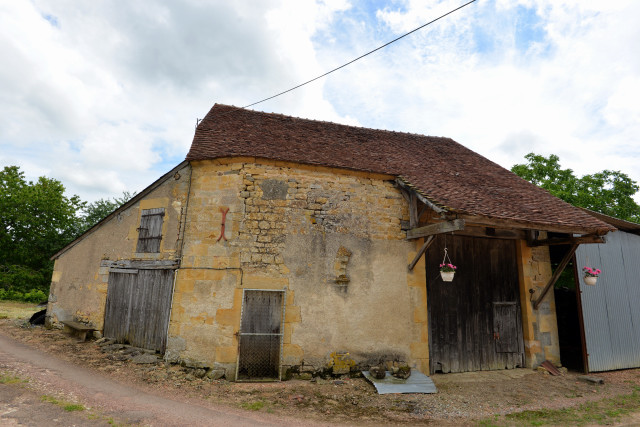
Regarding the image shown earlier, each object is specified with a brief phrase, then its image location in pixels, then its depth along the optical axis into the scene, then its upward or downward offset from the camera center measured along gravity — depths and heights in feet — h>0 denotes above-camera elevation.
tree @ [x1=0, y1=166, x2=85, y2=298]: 63.82 +9.53
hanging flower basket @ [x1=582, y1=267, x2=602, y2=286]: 23.28 +1.17
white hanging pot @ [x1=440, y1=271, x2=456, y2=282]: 21.06 +0.76
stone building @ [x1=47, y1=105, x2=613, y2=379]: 21.22 +1.40
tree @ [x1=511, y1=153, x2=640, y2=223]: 53.78 +17.21
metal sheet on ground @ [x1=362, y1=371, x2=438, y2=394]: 19.62 -5.75
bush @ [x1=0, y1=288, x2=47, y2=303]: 55.21 -3.63
